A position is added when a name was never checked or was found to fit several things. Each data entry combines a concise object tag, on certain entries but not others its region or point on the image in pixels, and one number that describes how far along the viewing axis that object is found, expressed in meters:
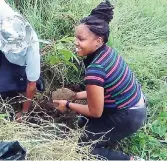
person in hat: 1.61
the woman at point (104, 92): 1.57
